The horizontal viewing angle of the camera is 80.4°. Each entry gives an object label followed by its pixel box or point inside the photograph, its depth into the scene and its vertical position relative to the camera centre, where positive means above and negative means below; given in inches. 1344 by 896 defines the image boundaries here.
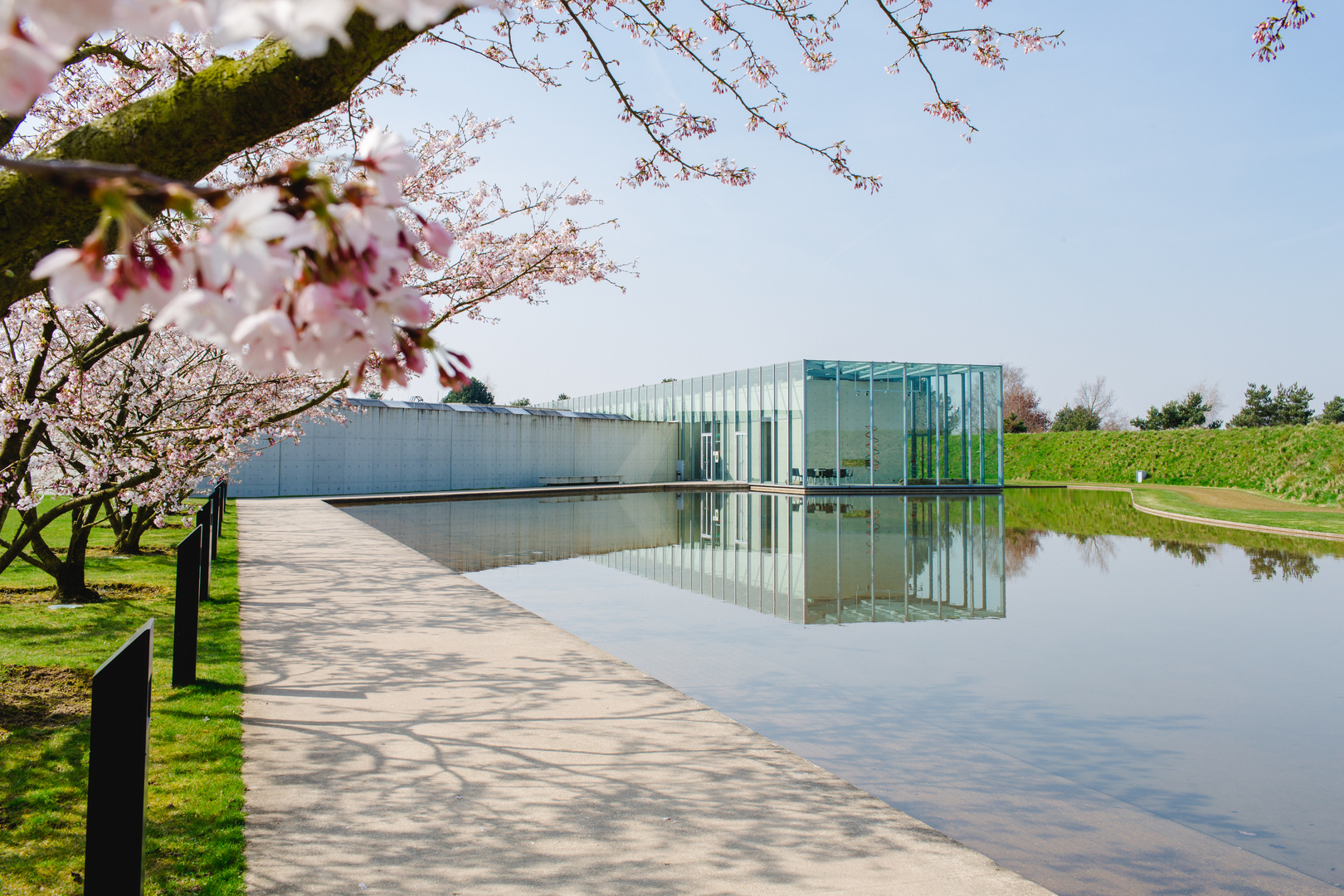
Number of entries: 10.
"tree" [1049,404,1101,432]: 2018.9 +115.7
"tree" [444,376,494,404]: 2095.2 +191.7
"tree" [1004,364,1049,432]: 2383.1 +187.6
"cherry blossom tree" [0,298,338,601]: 189.3 +15.7
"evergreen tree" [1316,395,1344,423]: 1635.1 +109.3
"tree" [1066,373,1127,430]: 2385.6 +189.2
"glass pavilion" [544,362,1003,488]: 1099.9 +60.6
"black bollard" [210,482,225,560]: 394.9 -24.4
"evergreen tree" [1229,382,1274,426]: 1753.2 +123.5
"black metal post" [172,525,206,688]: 184.4 -35.1
